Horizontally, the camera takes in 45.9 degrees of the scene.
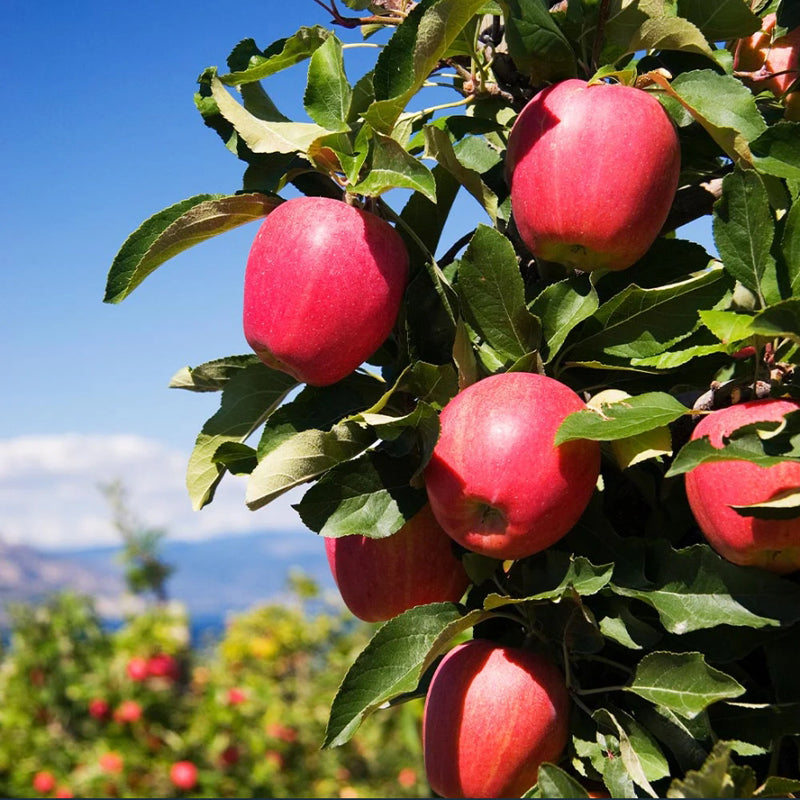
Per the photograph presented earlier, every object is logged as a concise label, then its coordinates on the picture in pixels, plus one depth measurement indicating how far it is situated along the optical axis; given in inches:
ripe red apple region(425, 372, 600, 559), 32.2
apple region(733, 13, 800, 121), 40.7
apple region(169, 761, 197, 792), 139.5
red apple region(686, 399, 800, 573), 29.9
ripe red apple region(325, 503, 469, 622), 38.6
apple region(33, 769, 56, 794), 146.4
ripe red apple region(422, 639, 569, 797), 35.5
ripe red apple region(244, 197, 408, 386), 35.5
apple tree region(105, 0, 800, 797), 32.1
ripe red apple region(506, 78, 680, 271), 34.3
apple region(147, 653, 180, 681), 153.8
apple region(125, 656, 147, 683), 151.6
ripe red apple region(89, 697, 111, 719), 150.0
